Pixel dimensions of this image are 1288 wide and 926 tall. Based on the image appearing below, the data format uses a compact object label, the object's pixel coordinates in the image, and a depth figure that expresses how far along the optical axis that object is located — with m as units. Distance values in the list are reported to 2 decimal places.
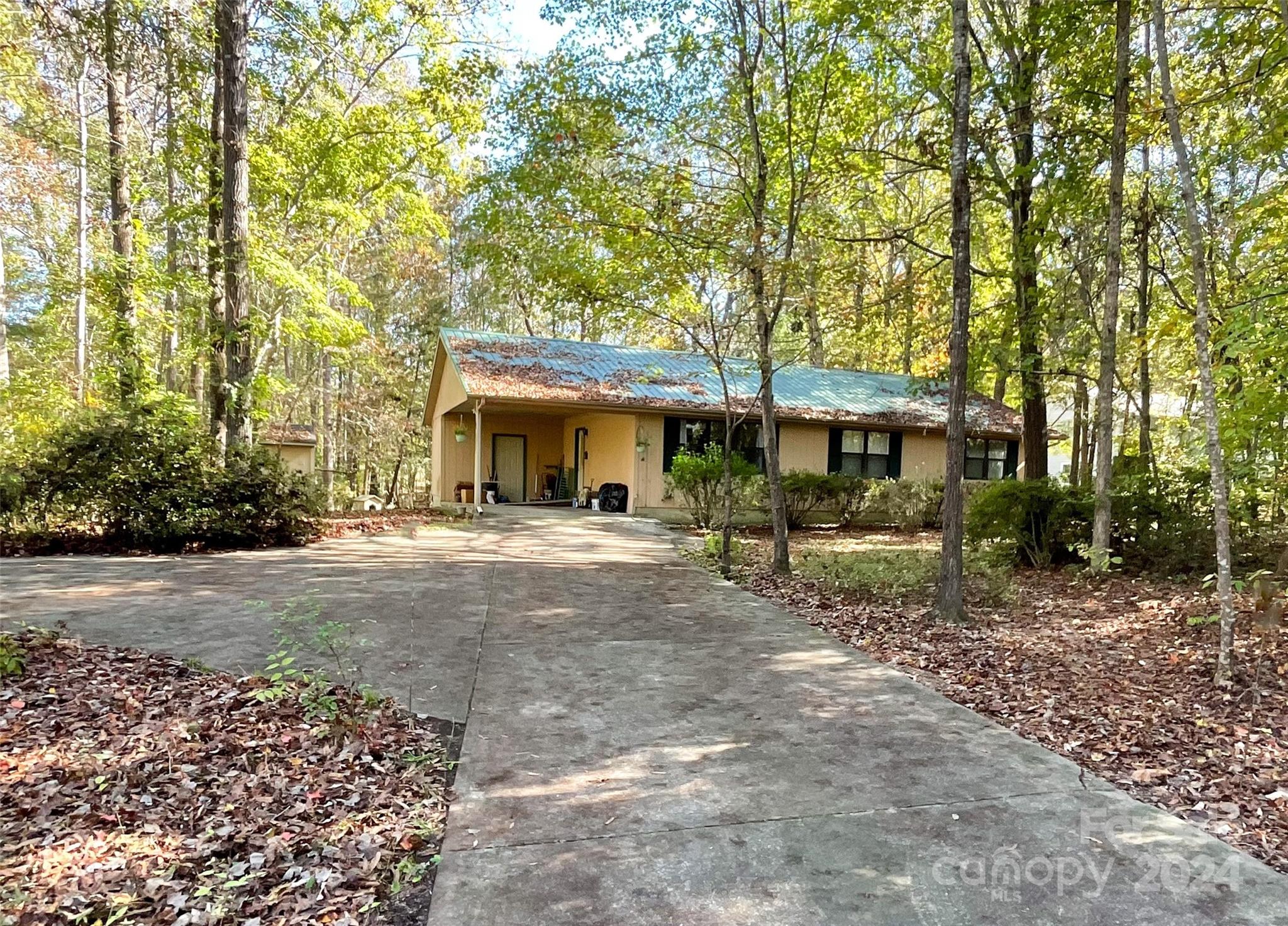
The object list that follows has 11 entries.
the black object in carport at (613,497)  15.66
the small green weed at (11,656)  3.92
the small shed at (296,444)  24.44
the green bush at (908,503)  15.27
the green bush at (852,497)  14.62
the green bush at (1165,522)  7.62
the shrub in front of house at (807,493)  14.03
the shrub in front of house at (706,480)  12.87
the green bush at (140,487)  8.59
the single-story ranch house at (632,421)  14.84
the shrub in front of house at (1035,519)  8.47
